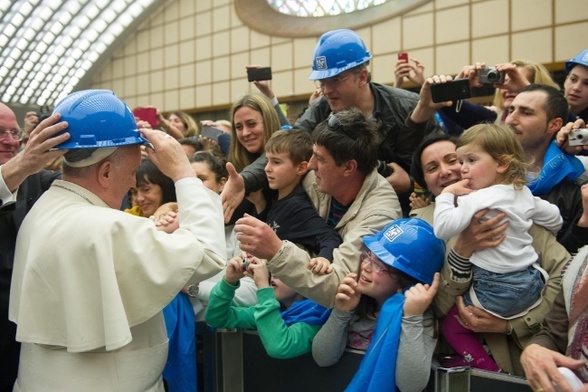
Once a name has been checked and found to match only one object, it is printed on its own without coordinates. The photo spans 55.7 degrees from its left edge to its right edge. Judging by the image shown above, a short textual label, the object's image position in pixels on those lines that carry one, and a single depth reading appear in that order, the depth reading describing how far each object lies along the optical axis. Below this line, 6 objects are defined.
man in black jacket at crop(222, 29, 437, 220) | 3.10
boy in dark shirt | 2.59
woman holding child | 1.99
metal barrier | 2.18
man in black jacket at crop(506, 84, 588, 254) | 2.39
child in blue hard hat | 1.92
